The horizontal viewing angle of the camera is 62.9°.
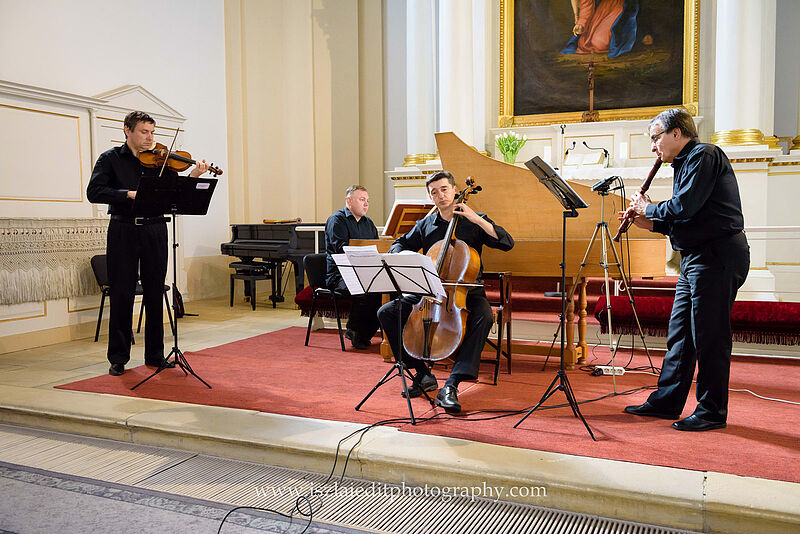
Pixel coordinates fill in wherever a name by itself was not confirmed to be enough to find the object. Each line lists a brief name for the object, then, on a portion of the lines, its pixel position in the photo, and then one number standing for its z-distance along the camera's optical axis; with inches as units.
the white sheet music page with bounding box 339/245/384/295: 124.5
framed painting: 291.1
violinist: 163.0
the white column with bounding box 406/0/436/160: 314.5
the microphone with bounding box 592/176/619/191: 128.4
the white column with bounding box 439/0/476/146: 302.4
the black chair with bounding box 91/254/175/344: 223.9
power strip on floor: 165.0
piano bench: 294.8
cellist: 135.5
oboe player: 115.7
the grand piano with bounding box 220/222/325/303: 287.9
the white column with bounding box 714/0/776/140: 259.9
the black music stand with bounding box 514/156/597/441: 117.6
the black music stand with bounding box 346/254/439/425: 122.4
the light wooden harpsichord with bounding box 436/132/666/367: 171.0
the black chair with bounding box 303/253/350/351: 209.2
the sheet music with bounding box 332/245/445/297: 121.0
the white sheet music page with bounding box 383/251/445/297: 119.9
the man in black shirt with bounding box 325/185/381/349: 203.3
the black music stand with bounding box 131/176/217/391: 149.6
